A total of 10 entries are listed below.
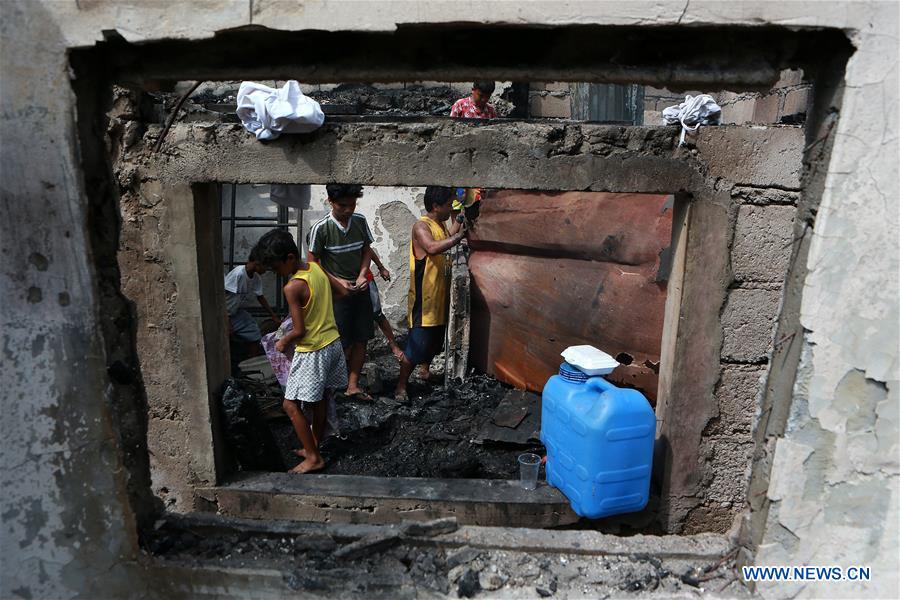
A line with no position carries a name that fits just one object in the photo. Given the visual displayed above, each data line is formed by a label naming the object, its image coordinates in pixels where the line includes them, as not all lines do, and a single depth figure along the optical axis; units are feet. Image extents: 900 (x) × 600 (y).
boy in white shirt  19.56
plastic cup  12.19
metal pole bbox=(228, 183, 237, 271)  24.53
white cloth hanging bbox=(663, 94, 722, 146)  9.91
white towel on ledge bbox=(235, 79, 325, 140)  9.83
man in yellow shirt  17.85
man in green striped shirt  16.43
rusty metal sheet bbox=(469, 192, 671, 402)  14.08
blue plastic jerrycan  10.62
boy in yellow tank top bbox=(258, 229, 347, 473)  13.17
